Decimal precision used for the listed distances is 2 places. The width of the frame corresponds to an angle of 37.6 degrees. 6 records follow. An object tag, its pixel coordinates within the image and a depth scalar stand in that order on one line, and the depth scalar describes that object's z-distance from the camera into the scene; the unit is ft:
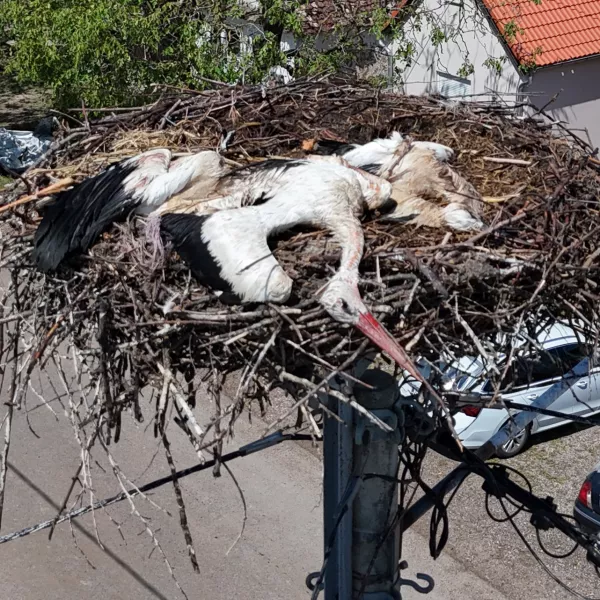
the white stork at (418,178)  12.51
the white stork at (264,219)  10.22
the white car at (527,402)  27.20
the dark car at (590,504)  24.34
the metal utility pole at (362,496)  11.91
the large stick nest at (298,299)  10.00
